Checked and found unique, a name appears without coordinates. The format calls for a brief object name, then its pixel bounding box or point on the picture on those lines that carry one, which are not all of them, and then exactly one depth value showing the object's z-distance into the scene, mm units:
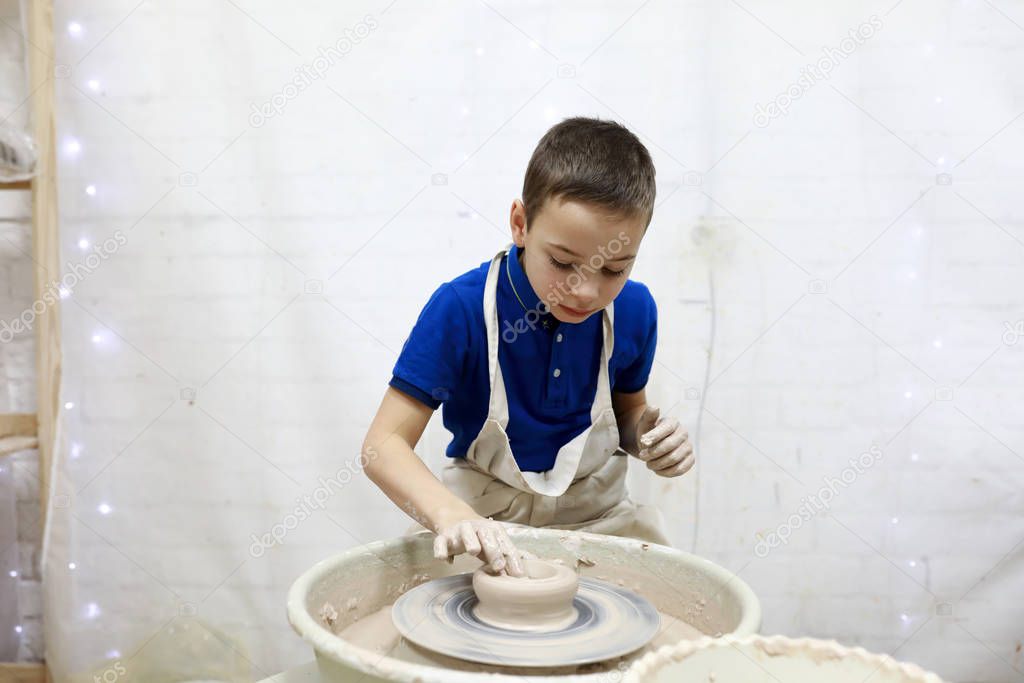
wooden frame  2021
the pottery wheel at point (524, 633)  983
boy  1243
